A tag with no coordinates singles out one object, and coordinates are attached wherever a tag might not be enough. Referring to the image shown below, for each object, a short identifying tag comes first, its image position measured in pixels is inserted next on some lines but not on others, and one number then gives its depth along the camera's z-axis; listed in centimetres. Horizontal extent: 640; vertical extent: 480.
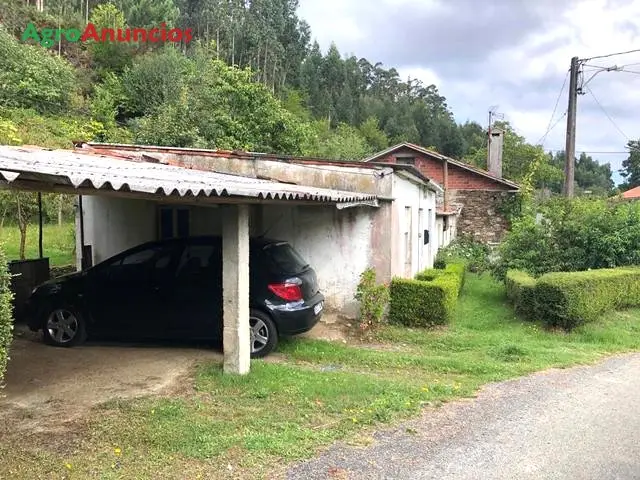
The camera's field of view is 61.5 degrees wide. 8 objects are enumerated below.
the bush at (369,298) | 934
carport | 368
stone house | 2517
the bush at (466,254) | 1797
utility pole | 1639
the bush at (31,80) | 2630
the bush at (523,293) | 1076
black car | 729
